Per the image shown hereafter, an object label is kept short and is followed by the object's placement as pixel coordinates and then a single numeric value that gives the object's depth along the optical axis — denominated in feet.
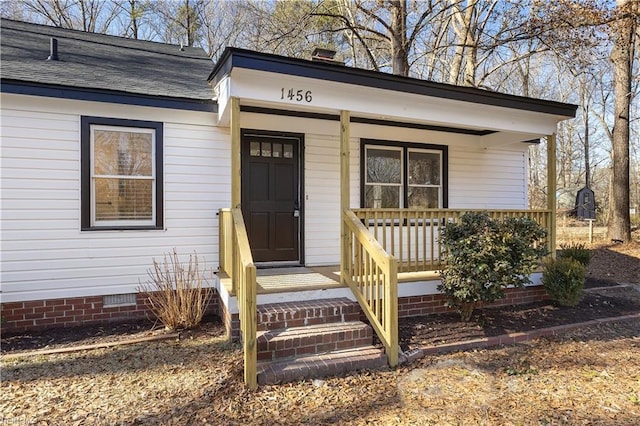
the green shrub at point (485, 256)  14.56
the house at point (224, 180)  14.25
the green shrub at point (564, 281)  18.17
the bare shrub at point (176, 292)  15.78
